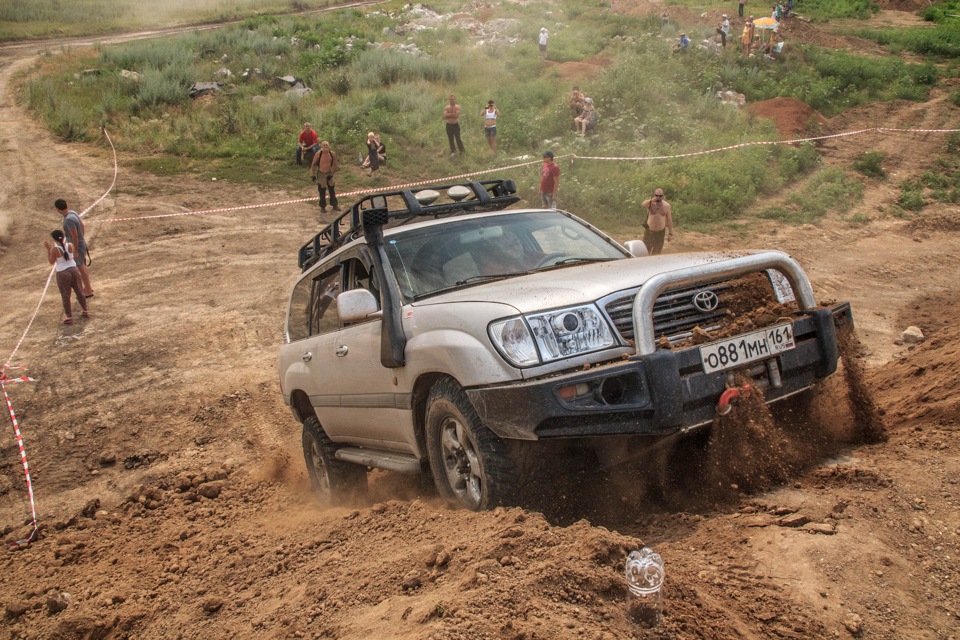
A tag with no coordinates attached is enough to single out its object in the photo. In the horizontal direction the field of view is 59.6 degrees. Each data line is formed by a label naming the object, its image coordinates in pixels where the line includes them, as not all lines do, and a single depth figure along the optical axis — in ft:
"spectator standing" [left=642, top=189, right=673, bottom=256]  43.50
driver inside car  17.58
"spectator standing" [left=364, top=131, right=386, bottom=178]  67.21
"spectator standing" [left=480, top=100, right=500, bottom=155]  72.18
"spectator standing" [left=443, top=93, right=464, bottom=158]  70.59
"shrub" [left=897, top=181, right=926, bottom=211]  59.06
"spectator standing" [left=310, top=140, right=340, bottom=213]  59.41
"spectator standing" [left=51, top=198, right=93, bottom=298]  45.42
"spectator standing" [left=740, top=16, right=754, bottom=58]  103.24
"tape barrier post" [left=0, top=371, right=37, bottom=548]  23.11
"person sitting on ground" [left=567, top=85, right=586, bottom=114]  74.79
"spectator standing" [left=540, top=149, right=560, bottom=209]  52.03
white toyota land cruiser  13.08
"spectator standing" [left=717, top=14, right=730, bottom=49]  108.74
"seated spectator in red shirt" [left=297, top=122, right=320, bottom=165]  67.67
